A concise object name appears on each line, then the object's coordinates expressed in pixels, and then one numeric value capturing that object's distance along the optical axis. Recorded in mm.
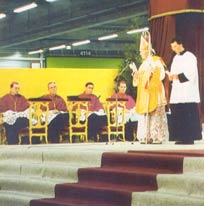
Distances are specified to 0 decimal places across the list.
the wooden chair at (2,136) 11305
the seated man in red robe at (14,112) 11039
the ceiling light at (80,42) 25606
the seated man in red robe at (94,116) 11367
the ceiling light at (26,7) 18823
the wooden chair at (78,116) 11016
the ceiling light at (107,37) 24423
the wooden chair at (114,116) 11079
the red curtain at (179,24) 10480
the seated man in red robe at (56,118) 11188
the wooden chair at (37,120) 10820
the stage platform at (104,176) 5493
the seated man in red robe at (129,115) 11531
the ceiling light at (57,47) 26214
